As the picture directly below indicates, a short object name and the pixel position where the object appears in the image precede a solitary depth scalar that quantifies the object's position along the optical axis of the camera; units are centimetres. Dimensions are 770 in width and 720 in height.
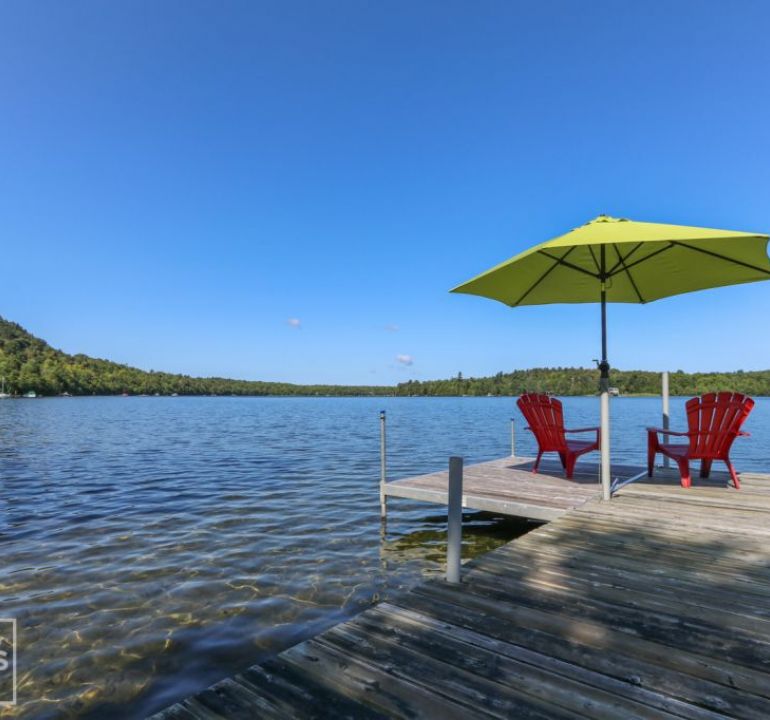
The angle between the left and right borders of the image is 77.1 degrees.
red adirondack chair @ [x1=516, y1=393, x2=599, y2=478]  650
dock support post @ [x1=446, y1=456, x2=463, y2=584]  298
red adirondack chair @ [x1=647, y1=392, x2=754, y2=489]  570
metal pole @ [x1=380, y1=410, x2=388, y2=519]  745
